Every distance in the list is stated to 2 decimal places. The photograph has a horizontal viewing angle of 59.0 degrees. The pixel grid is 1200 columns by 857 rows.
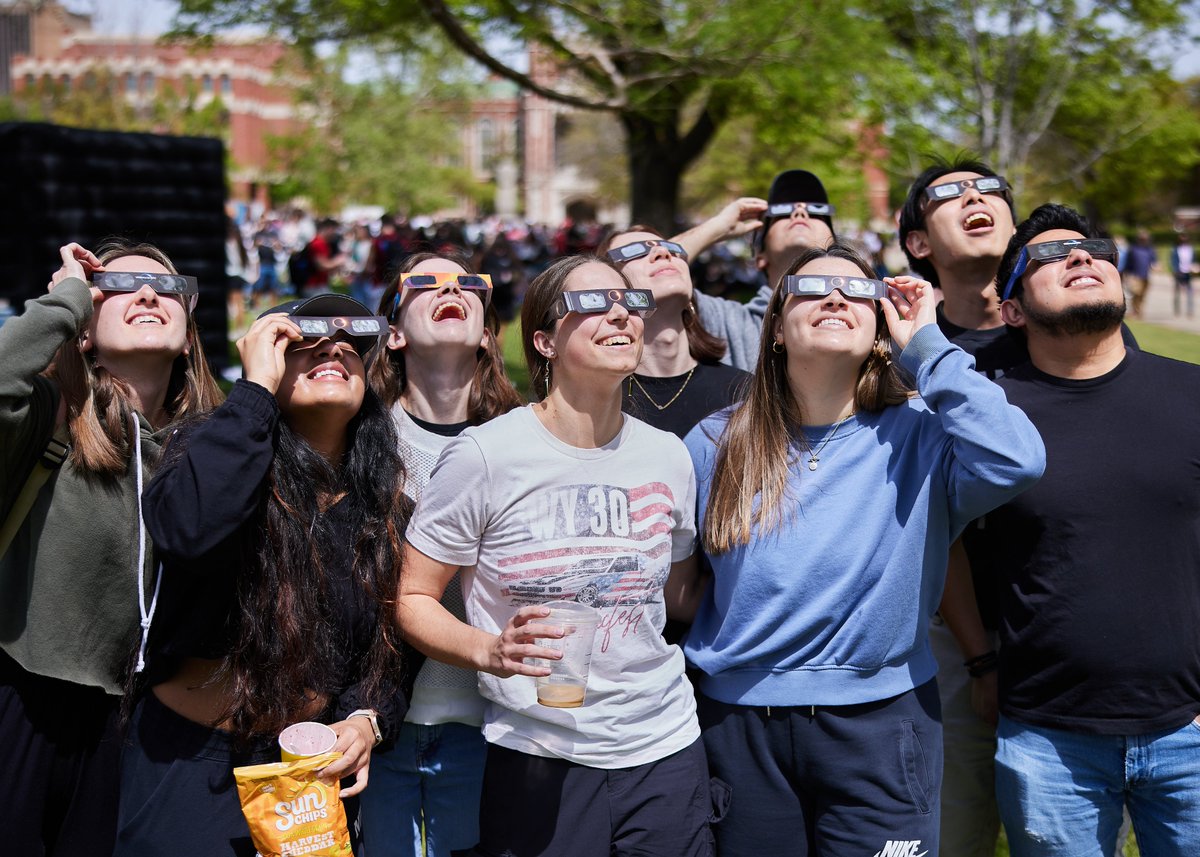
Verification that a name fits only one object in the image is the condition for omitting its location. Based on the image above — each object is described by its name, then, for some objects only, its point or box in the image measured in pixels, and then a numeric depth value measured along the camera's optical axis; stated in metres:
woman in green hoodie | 2.54
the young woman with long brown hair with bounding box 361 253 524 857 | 2.87
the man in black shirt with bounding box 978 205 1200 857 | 2.75
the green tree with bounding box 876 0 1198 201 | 19.02
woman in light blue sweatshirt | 2.58
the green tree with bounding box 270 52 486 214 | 51.25
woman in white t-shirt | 2.49
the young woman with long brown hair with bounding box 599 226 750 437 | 3.67
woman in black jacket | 2.35
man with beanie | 4.37
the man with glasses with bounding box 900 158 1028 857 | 3.27
